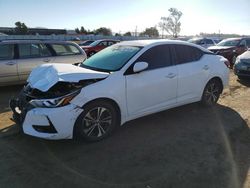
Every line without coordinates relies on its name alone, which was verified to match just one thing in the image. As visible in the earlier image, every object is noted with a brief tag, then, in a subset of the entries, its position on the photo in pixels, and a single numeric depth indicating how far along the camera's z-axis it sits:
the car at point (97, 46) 12.22
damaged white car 2.72
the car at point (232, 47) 9.78
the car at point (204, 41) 12.36
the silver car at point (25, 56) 5.40
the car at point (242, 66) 6.38
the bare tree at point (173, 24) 59.59
